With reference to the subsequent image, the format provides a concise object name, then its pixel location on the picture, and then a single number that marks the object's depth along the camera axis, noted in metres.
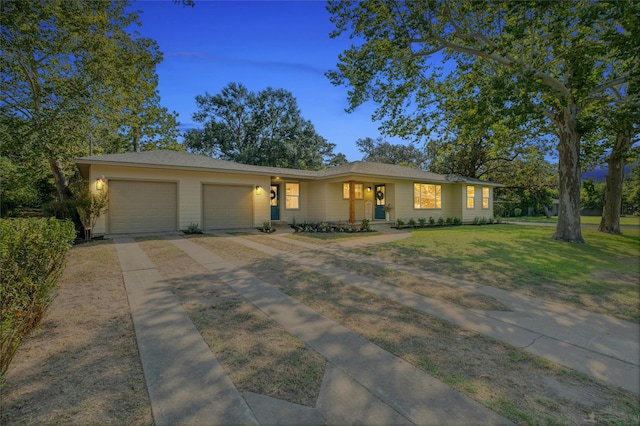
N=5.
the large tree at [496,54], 7.66
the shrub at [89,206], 10.23
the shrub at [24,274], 2.36
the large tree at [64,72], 10.14
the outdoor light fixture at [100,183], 10.96
